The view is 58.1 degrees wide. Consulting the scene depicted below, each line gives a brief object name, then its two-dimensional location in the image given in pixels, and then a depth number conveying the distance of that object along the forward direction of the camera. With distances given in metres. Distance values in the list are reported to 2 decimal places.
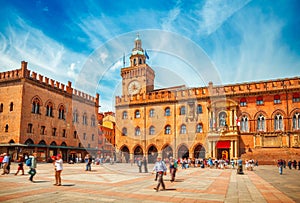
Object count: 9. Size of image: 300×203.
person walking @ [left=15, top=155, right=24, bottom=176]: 17.53
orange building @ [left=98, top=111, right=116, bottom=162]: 61.13
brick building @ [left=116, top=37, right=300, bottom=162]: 38.09
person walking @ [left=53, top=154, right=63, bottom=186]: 12.64
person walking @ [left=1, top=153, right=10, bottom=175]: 17.84
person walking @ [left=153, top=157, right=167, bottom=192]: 11.68
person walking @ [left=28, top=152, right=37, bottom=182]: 13.89
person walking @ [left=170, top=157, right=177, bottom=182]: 15.41
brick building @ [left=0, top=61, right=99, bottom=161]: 36.50
